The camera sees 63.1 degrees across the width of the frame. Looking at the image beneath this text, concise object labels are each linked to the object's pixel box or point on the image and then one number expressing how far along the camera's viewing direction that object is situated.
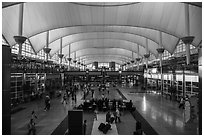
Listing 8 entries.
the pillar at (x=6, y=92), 7.18
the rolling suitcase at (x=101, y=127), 10.31
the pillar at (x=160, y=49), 23.65
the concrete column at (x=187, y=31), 17.95
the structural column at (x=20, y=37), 15.73
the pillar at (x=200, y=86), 6.53
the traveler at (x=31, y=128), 9.24
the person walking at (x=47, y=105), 15.77
